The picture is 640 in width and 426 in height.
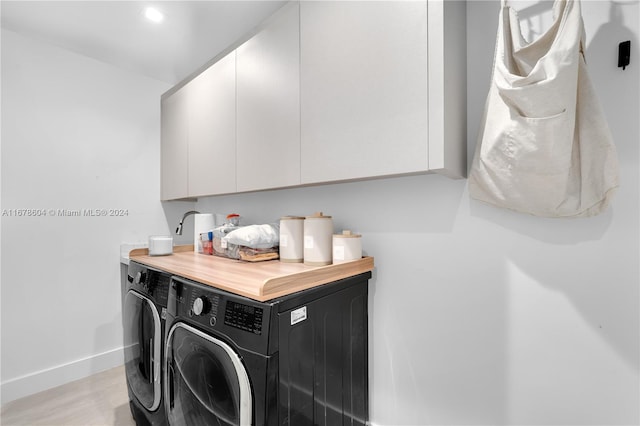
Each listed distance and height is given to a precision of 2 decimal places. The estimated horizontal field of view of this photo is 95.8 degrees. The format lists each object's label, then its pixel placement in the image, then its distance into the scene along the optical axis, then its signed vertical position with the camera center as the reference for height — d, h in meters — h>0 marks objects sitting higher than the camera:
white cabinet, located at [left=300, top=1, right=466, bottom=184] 0.96 +0.45
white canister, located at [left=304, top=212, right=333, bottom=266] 1.32 -0.14
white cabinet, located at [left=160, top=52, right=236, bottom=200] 1.74 +0.53
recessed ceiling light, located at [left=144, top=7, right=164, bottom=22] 1.64 +1.15
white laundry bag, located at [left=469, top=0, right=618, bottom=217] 0.79 +0.24
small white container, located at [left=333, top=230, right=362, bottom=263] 1.30 -0.17
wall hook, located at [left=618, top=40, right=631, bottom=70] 0.89 +0.47
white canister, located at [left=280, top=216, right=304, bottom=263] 1.43 -0.14
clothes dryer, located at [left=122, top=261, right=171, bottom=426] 1.35 -0.65
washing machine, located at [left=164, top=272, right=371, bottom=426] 0.89 -0.52
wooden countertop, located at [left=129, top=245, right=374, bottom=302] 0.96 -0.26
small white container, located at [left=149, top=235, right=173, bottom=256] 1.85 -0.21
